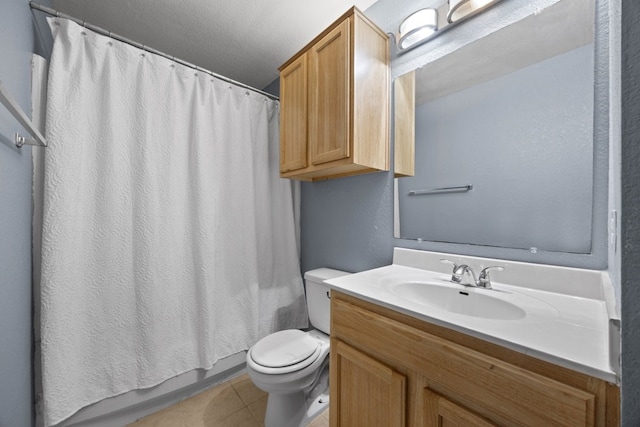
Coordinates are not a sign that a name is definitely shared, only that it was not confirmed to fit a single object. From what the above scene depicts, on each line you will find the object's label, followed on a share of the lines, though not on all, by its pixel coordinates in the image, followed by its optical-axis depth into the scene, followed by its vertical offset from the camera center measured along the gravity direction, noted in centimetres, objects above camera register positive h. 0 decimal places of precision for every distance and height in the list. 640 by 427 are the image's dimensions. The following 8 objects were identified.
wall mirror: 85 +30
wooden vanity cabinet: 50 -43
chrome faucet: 95 -26
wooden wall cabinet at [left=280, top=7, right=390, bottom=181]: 119 +58
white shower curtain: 111 -6
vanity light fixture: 107 +90
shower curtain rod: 107 +89
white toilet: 116 -76
